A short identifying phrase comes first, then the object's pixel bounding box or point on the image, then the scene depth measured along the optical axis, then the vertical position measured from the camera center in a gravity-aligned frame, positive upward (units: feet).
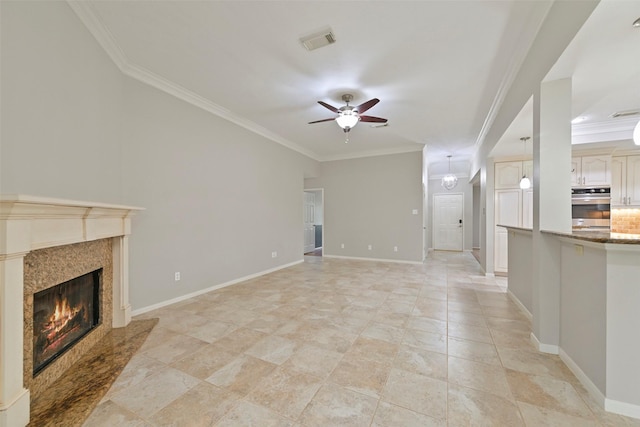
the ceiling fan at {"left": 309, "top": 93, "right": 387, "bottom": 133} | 10.73 +4.39
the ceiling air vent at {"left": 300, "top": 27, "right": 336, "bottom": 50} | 7.67 +5.57
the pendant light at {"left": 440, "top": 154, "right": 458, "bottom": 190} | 25.13 +3.51
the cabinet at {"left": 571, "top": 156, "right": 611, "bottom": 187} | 14.61 +2.67
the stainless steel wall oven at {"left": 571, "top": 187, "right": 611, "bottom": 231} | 14.67 +0.51
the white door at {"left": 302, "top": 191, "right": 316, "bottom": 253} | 26.55 -0.75
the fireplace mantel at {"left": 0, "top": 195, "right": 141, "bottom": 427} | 4.17 -0.88
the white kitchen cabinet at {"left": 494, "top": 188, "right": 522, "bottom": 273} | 16.17 -0.06
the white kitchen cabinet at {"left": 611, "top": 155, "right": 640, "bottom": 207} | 14.66 +2.06
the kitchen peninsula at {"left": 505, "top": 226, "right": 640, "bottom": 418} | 4.82 -2.15
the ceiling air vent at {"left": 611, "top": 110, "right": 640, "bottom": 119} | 10.93 +4.58
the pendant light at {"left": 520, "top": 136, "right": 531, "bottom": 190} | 14.86 +1.94
